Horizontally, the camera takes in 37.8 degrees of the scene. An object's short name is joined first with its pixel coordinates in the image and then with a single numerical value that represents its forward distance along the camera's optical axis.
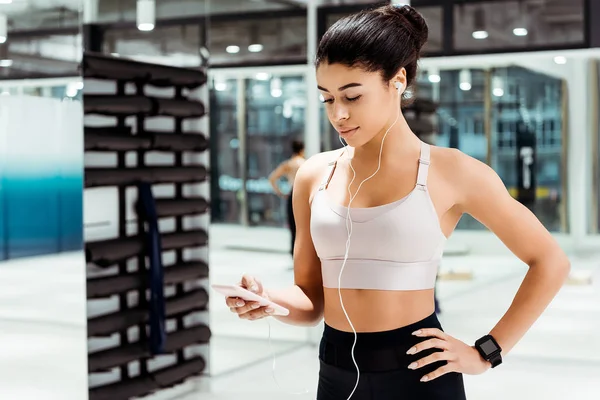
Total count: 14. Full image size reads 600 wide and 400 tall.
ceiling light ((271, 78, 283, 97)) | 6.72
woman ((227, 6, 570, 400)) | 1.75
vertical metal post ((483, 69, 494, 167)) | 7.30
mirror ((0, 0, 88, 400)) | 3.80
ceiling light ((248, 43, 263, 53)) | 6.39
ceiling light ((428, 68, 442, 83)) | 7.21
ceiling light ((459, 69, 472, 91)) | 7.02
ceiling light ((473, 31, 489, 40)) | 6.55
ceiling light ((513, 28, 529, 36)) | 6.44
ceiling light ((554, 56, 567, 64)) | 6.62
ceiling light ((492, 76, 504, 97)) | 7.12
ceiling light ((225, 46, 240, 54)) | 6.12
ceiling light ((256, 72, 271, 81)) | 6.51
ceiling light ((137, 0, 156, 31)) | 5.03
